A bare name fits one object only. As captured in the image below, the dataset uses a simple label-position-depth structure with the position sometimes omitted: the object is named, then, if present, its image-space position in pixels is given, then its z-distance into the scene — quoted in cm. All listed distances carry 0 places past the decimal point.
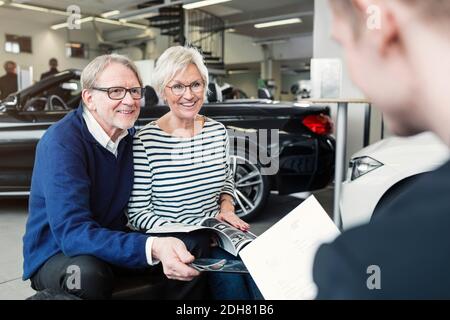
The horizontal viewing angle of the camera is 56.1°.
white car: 167
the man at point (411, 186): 26
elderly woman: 116
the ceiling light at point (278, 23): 1102
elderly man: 91
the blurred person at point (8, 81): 454
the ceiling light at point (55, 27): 1100
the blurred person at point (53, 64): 518
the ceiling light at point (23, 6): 890
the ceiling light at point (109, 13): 882
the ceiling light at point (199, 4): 832
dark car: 277
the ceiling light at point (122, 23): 977
